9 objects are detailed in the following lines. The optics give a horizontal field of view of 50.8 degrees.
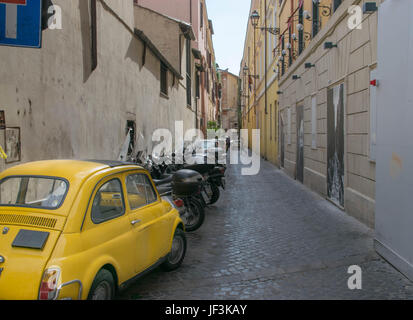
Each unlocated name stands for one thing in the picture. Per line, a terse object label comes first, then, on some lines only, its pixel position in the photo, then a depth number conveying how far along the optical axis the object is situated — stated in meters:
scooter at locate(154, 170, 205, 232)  7.31
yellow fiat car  3.04
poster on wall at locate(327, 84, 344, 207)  9.38
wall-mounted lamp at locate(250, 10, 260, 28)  21.27
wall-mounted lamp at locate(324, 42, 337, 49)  9.68
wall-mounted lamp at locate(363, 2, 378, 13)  6.90
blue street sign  4.04
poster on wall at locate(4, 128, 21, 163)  5.45
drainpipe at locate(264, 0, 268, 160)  26.93
